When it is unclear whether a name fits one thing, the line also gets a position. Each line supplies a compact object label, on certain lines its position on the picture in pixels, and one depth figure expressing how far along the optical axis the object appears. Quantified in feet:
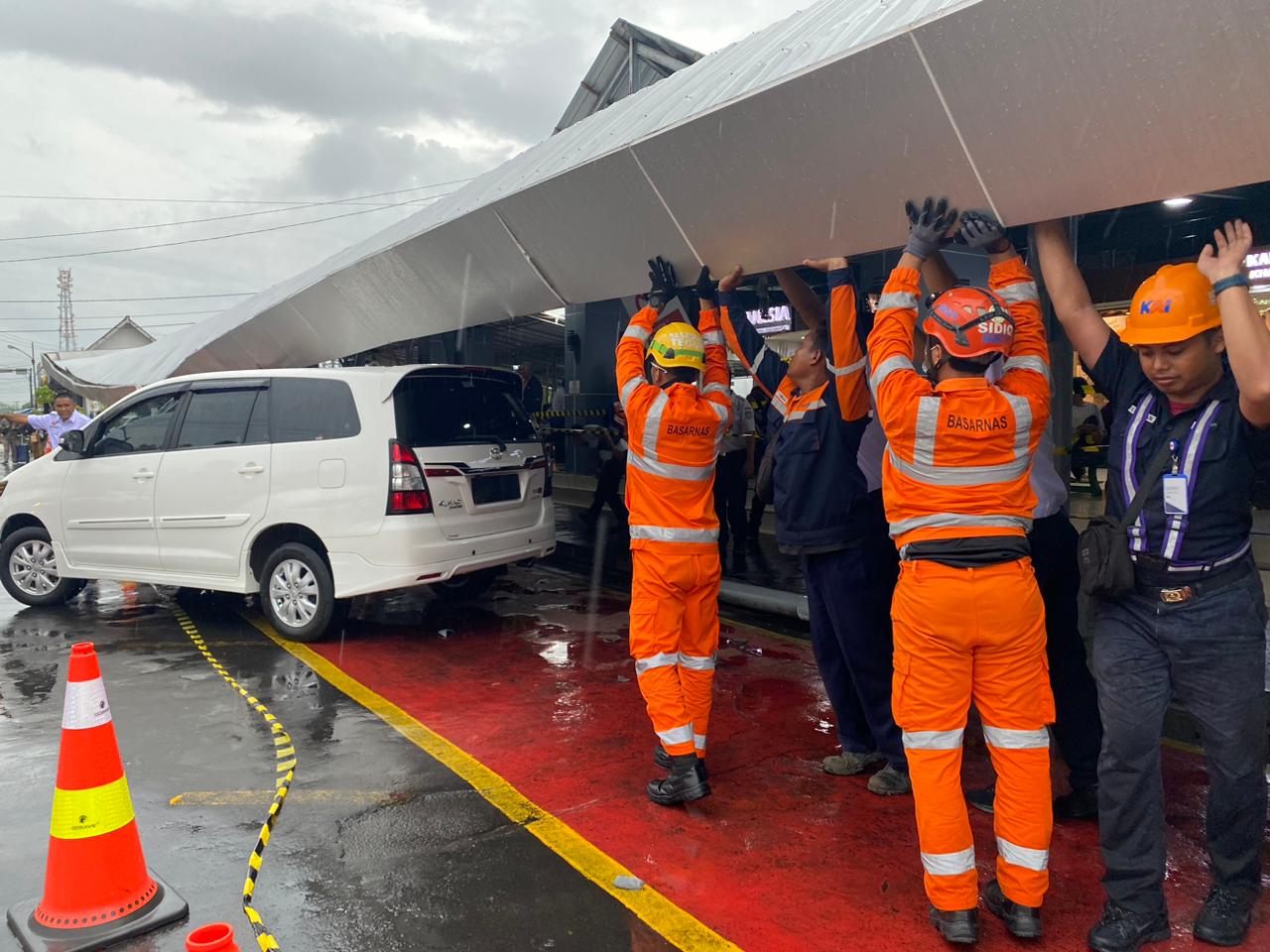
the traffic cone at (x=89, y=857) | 8.95
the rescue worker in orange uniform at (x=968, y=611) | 8.69
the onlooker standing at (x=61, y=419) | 30.96
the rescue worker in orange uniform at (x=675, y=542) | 11.95
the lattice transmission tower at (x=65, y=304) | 303.07
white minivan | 18.89
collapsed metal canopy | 9.25
